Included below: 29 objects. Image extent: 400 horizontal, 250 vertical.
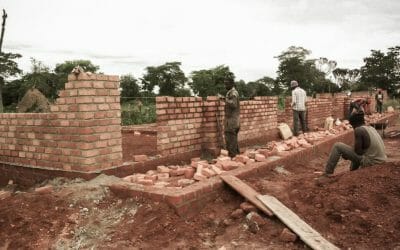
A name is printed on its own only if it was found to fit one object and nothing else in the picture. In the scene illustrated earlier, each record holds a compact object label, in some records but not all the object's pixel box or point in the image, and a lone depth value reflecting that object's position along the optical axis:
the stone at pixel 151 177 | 4.66
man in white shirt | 9.84
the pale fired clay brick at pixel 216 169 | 4.86
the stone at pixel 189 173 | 4.86
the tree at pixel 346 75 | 57.97
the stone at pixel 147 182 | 4.43
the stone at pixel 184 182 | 4.47
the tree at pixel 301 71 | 59.19
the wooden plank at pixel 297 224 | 3.26
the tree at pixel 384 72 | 51.06
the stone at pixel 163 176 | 4.82
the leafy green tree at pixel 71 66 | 43.41
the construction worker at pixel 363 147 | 5.28
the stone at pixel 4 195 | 4.33
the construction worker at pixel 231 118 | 6.64
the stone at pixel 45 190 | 4.25
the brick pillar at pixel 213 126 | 6.91
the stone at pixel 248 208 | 3.93
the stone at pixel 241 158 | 5.59
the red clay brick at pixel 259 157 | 5.81
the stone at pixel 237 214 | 3.89
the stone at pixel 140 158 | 5.38
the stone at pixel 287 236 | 3.40
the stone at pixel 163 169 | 5.21
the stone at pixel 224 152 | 6.66
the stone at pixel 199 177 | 4.58
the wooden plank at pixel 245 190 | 3.90
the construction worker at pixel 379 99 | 20.00
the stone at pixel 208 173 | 4.76
